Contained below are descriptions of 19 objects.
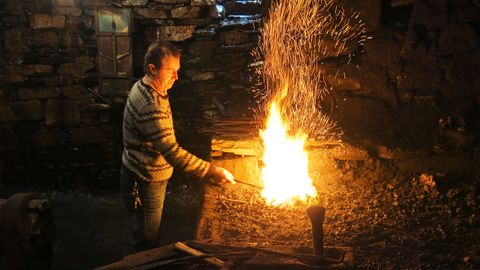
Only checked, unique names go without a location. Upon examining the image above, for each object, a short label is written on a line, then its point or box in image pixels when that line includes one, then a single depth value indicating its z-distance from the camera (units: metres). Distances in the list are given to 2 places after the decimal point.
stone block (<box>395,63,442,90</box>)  5.84
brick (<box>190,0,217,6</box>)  6.61
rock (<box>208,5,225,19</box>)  6.65
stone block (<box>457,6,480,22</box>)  5.62
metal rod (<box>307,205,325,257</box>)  3.17
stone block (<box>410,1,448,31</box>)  5.75
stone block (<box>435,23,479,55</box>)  5.65
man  3.52
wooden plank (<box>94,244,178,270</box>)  3.09
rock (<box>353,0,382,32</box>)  6.00
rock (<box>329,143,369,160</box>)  5.55
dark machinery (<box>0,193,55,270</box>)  3.25
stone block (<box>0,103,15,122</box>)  6.85
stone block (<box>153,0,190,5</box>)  6.62
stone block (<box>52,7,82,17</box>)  6.53
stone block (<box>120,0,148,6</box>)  6.54
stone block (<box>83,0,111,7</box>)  6.50
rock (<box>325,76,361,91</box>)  6.18
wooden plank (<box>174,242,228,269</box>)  3.08
